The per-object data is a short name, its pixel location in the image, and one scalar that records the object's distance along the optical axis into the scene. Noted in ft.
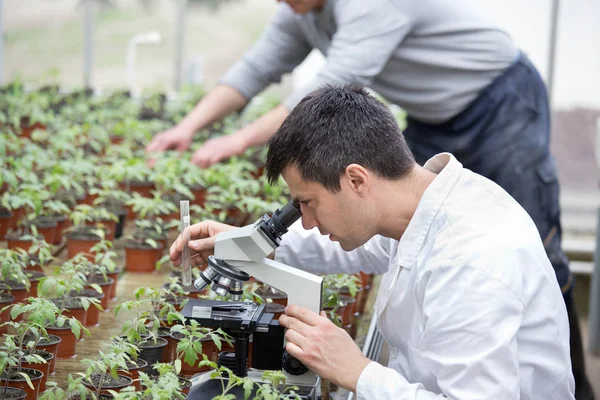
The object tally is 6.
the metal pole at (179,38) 22.57
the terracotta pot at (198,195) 11.62
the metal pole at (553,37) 21.99
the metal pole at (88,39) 21.95
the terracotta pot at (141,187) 11.75
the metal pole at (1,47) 19.07
